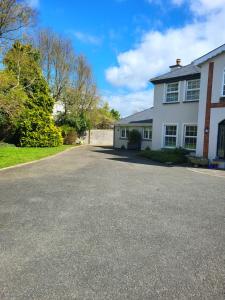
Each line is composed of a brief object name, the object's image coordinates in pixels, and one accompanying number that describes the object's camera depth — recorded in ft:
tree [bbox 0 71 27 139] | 44.50
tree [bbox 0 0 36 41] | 48.73
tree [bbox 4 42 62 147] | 79.00
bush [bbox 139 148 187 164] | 53.71
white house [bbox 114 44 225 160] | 50.21
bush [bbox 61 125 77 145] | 101.76
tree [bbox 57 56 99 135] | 107.96
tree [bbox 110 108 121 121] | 184.43
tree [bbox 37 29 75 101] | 101.19
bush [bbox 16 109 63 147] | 80.33
